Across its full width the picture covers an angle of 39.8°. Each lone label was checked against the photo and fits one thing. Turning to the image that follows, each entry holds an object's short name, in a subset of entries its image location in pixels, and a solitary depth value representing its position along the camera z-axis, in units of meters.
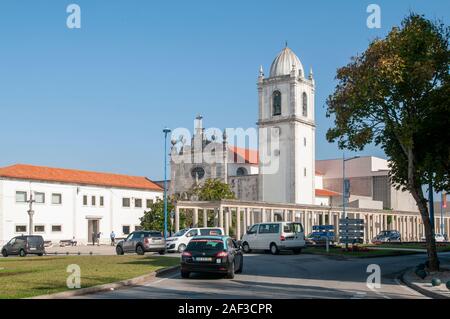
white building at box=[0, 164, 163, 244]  62.69
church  90.19
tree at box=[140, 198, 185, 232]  70.50
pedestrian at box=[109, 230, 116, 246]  63.07
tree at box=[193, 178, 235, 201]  74.81
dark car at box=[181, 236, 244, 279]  20.11
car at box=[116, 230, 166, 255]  39.00
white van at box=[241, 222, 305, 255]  37.22
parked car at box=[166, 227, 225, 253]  39.88
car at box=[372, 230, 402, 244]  67.50
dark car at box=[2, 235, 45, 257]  44.12
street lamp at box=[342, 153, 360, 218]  43.83
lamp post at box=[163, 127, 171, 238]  52.03
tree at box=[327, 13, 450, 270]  21.72
